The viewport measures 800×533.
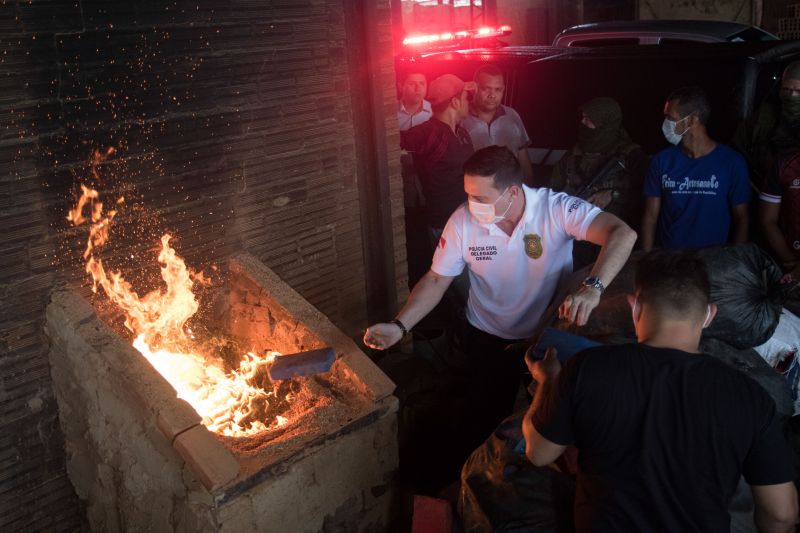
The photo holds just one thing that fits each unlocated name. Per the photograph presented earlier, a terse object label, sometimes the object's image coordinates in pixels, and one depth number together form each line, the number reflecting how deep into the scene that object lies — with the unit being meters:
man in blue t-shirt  4.94
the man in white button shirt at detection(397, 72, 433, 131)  7.56
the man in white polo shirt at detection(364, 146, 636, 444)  3.84
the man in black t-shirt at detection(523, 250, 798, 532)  2.33
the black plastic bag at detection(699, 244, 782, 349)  3.44
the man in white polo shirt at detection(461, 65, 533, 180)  6.67
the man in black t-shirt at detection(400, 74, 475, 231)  6.13
